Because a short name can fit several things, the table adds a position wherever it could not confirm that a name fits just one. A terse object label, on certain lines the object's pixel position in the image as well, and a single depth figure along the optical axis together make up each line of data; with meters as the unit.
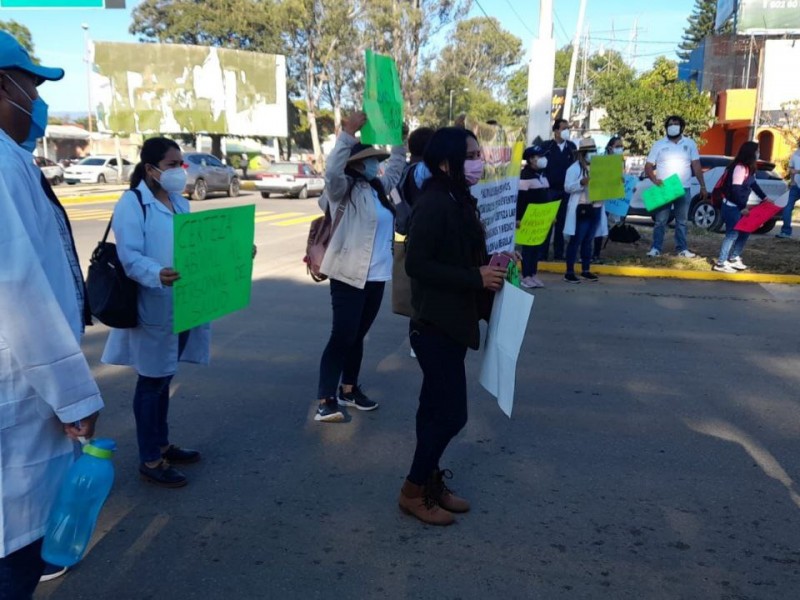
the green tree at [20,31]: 36.56
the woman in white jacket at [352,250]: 4.38
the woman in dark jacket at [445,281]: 3.20
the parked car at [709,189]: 15.16
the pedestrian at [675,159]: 10.51
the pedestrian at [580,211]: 9.16
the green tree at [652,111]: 27.70
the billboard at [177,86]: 37.09
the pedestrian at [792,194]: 14.16
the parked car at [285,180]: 26.59
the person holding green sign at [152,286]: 3.56
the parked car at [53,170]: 33.40
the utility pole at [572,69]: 26.23
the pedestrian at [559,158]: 9.48
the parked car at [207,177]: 24.25
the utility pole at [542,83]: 12.54
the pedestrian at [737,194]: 9.94
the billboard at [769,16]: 32.84
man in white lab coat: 1.83
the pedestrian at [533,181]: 8.43
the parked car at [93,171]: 36.84
